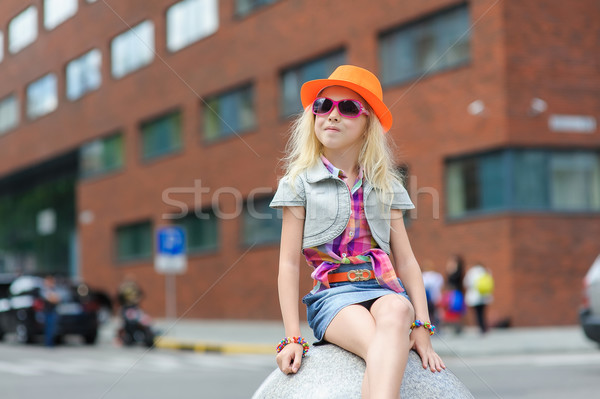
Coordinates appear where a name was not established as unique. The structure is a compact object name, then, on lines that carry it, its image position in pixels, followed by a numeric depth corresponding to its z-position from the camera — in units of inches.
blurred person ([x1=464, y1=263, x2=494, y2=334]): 667.4
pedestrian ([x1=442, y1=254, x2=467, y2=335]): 665.0
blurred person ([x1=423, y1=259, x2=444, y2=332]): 676.1
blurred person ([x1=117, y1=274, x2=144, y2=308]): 727.7
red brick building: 754.8
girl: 126.6
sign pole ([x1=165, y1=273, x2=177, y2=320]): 1095.0
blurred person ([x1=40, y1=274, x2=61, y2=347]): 732.7
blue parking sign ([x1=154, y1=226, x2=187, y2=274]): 793.6
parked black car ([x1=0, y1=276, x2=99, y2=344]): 767.1
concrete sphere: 121.8
